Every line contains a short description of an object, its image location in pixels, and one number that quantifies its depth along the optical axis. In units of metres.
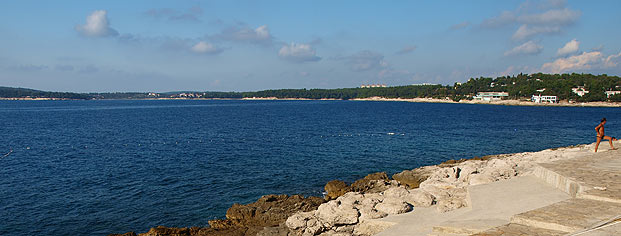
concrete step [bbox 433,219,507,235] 9.91
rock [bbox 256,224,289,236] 13.84
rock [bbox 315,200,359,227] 13.66
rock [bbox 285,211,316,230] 13.75
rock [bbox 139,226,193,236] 15.15
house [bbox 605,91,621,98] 141.95
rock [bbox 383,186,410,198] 15.53
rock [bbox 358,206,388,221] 13.31
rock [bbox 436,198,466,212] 12.97
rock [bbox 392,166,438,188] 22.45
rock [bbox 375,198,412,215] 13.59
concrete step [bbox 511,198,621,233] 8.69
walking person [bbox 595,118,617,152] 20.27
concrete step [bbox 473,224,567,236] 8.51
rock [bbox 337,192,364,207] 15.18
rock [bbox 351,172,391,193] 20.74
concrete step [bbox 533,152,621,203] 10.97
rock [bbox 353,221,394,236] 12.51
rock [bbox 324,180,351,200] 21.33
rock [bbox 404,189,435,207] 14.26
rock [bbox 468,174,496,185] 16.88
